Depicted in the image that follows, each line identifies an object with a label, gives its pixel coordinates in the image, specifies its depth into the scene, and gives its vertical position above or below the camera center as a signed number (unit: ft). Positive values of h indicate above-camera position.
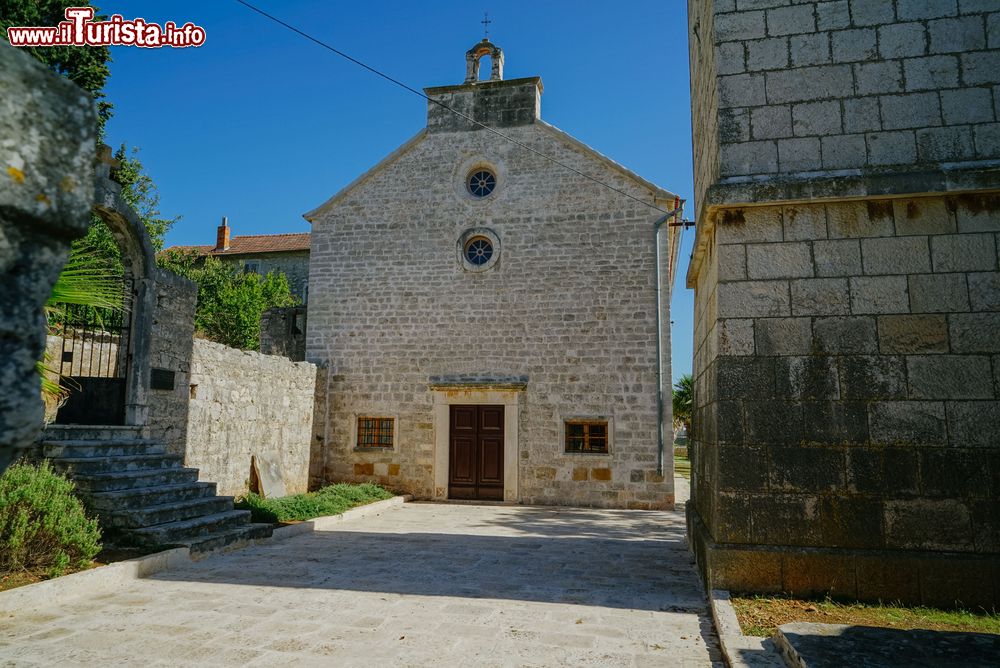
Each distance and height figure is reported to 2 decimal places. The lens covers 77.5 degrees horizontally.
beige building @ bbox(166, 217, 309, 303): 95.55 +23.72
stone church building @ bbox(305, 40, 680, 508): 39.04 +6.28
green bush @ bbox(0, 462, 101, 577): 15.43 -3.11
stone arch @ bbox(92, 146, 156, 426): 24.07 +4.69
